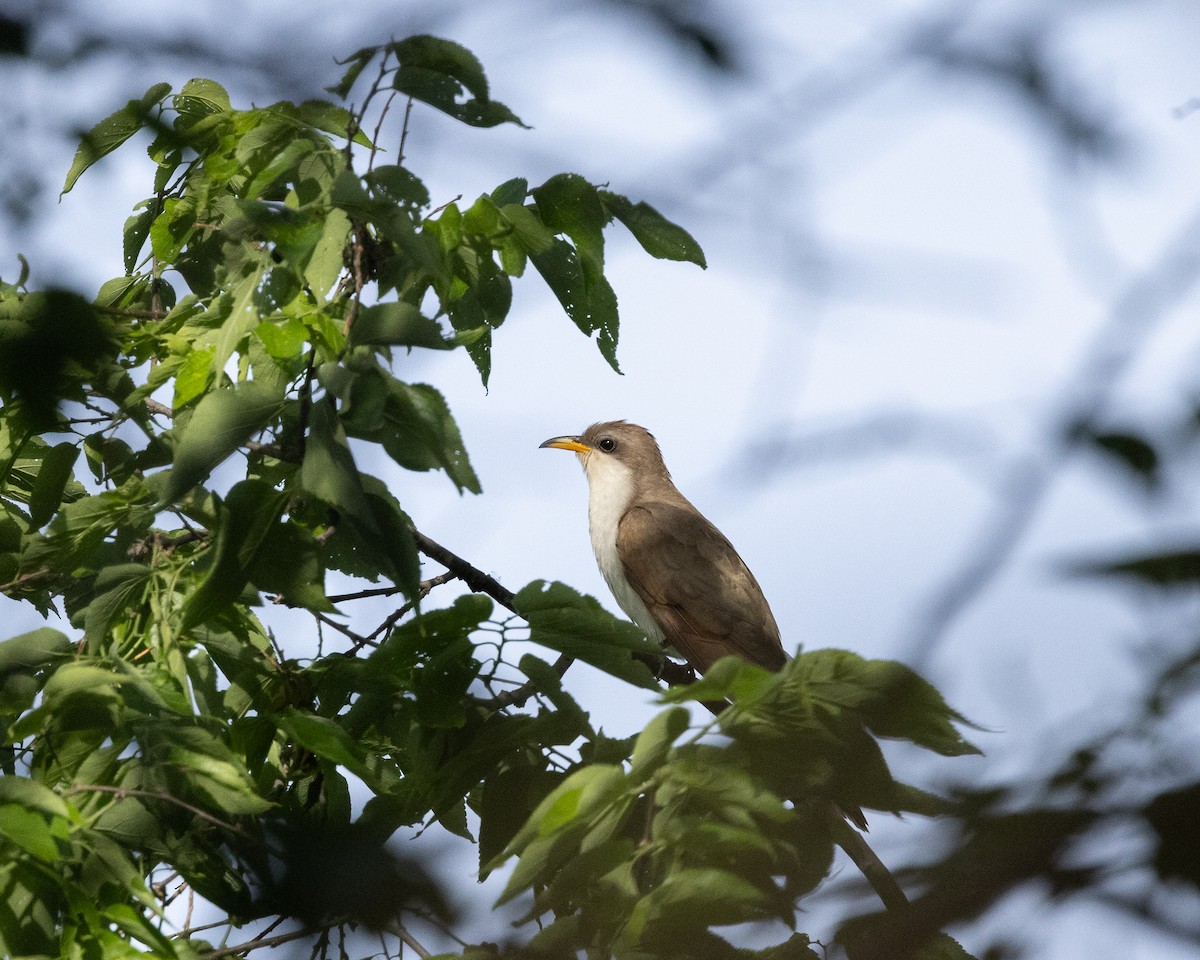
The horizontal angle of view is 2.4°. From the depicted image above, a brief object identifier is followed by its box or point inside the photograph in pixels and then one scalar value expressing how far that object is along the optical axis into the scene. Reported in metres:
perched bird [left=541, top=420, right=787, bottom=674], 14.21
